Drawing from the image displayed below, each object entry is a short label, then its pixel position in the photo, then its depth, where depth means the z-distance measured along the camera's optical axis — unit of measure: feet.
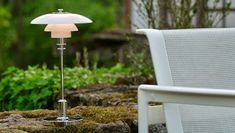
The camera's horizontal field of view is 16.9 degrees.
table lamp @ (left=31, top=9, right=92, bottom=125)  13.27
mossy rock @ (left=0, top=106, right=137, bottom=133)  13.08
